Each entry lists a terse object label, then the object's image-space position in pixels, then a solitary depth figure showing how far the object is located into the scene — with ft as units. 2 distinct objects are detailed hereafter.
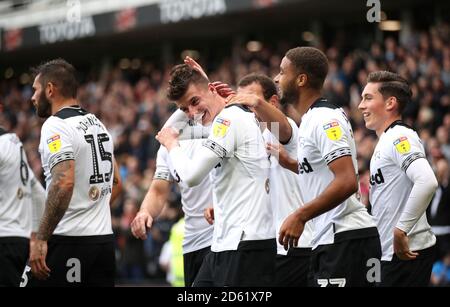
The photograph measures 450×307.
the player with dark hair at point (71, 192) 23.82
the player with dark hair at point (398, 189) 23.43
